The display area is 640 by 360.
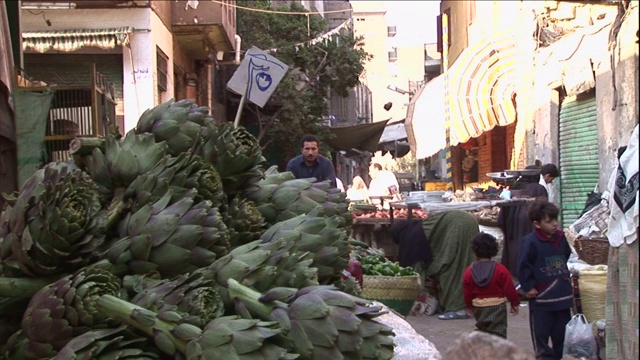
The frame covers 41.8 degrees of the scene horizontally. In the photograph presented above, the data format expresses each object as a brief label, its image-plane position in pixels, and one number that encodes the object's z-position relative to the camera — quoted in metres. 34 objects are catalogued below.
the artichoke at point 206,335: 1.66
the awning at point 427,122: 17.28
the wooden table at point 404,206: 9.60
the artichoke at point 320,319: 1.75
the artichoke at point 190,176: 2.11
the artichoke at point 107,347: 1.67
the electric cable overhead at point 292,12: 22.69
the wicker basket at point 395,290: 7.00
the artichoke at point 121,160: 2.14
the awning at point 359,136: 25.32
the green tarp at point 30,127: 5.30
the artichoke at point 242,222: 2.19
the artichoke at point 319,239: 2.18
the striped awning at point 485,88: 15.74
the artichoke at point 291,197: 2.44
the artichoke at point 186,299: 1.75
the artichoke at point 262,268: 1.88
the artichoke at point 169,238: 1.94
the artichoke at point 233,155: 2.30
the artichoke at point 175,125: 2.30
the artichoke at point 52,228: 1.87
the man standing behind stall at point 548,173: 9.80
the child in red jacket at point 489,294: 6.16
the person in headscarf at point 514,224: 9.88
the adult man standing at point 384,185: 15.17
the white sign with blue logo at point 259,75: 8.41
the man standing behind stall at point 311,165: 6.23
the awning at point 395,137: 27.22
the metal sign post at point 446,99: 16.67
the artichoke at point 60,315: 1.74
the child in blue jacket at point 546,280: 5.92
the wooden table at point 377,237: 10.31
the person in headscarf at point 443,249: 9.02
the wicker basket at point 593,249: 6.52
